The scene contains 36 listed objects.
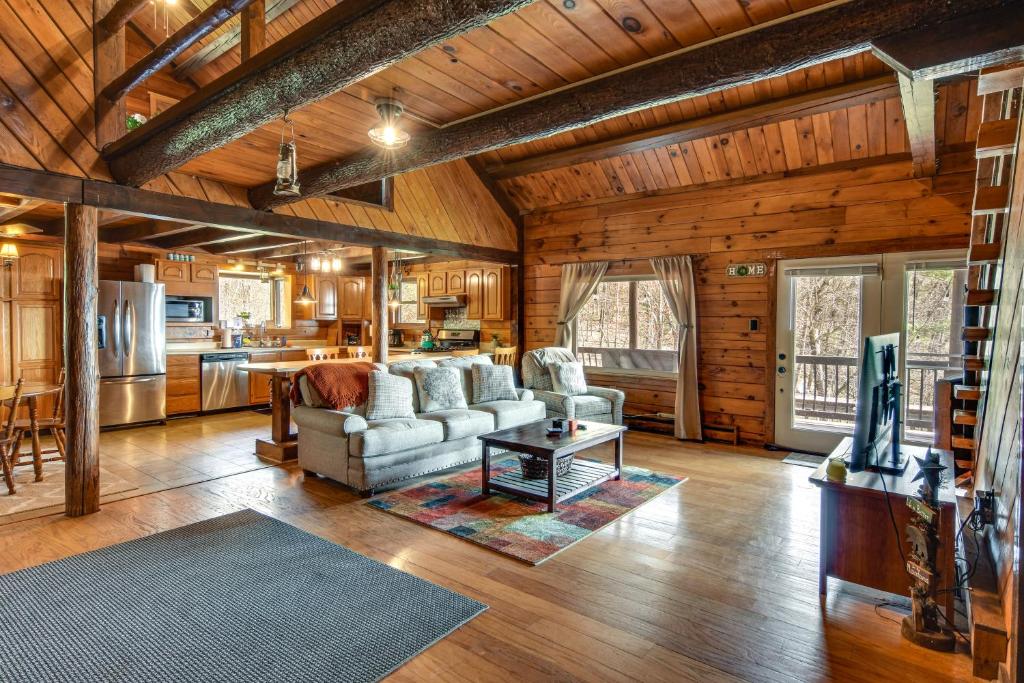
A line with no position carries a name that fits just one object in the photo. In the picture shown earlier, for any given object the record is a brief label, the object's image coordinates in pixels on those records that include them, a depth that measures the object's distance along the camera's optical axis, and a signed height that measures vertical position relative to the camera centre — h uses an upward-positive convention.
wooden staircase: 2.17 +0.36
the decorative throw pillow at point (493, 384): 5.45 -0.56
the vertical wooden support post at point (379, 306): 5.98 +0.26
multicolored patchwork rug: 3.25 -1.27
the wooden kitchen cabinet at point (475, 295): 7.88 +0.52
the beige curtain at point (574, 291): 6.83 +0.51
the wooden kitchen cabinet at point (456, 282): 8.13 +0.73
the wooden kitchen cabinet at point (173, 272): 7.32 +0.78
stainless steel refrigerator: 6.27 -0.30
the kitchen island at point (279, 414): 5.13 -0.83
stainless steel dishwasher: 7.35 -0.75
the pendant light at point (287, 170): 2.96 +0.88
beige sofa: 4.05 -0.90
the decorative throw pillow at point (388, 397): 4.48 -0.58
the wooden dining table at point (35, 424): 4.31 -0.79
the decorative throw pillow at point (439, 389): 4.96 -0.56
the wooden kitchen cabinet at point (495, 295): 7.66 +0.50
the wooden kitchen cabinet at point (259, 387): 7.85 -0.86
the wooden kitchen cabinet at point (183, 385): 7.03 -0.75
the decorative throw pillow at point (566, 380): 6.09 -0.57
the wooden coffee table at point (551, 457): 3.73 -0.94
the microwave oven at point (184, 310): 7.46 +0.26
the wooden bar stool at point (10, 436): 3.96 -0.86
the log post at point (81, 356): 3.58 -0.19
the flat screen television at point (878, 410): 2.32 -0.37
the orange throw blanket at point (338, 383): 4.43 -0.46
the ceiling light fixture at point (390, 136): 3.56 +1.31
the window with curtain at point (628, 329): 6.48 +0.02
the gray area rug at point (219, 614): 2.09 -1.31
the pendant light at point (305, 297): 8.11 +0.49
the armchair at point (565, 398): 5.82 -0.76
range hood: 8.05 +0.43
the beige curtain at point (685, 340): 5.98 -0.10
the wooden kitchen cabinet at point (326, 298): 9.11 +0.53
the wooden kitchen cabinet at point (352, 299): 9.28 +0.53
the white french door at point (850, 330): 4.75 +0.01
